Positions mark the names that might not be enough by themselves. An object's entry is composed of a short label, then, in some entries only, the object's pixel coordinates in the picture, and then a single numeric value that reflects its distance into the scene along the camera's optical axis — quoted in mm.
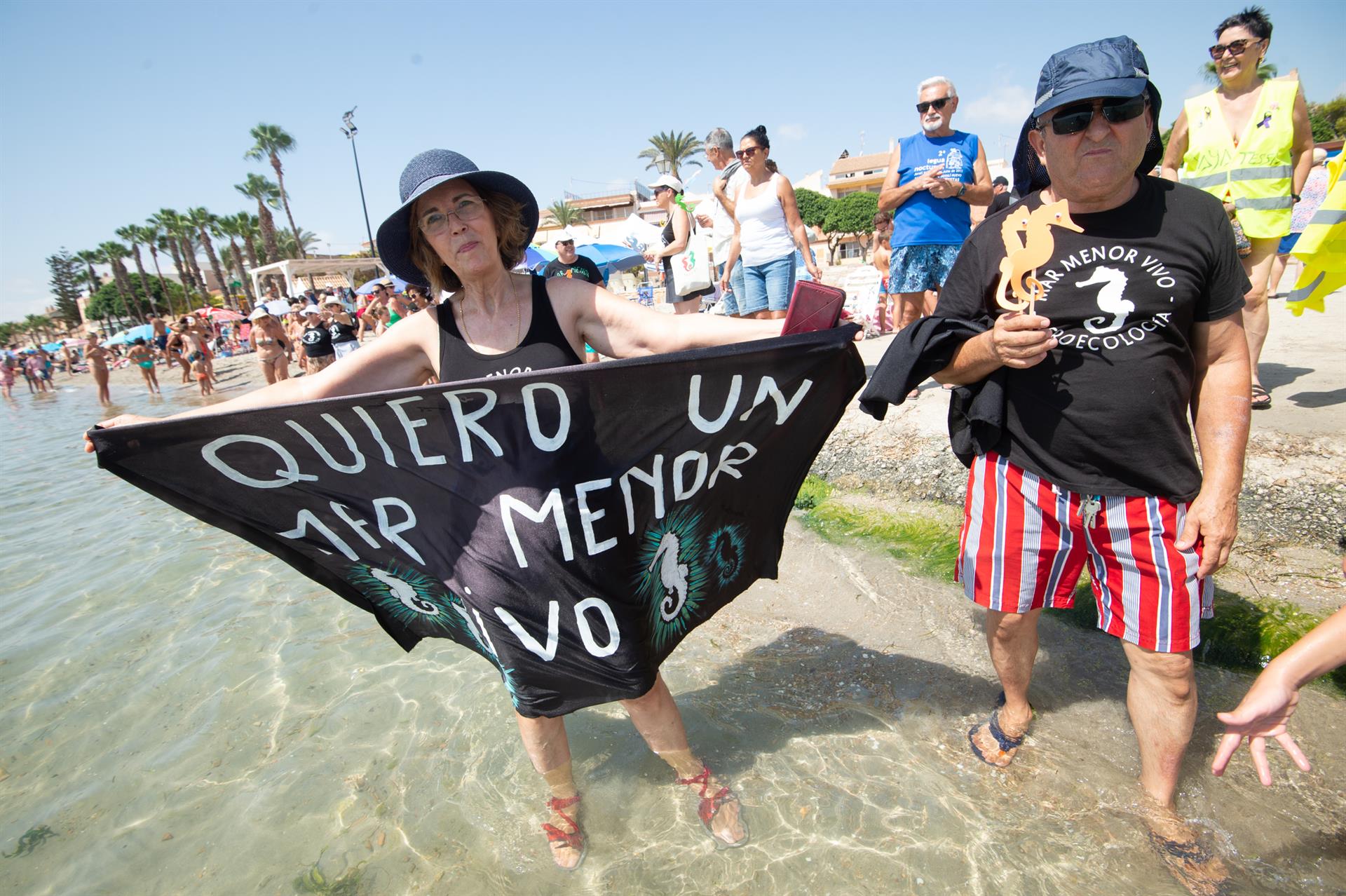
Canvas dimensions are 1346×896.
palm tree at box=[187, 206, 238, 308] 61844
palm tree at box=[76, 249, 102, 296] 74062
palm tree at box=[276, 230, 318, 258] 71312
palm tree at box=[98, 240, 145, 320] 70375
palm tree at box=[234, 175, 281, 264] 57406
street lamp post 38212
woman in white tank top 5664
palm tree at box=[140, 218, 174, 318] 69000
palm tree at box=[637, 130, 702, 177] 65812
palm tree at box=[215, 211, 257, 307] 61281
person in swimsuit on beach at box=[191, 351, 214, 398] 19047
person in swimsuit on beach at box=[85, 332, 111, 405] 18906
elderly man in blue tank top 4508
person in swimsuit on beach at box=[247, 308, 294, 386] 11859
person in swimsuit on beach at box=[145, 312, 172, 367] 24156
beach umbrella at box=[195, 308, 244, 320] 42375
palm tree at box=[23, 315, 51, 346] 98438
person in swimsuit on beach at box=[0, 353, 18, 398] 27016
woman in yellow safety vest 3557
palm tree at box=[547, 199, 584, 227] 63816
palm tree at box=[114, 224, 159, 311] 69562
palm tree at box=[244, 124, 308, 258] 60094
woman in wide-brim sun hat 2088
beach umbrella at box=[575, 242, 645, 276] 13586
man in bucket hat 1707
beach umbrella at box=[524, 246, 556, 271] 10727
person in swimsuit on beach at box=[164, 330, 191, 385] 22625
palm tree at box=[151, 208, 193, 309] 64750
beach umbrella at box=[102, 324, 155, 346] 29406
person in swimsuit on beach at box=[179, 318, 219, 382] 19312
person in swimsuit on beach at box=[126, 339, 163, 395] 20922
